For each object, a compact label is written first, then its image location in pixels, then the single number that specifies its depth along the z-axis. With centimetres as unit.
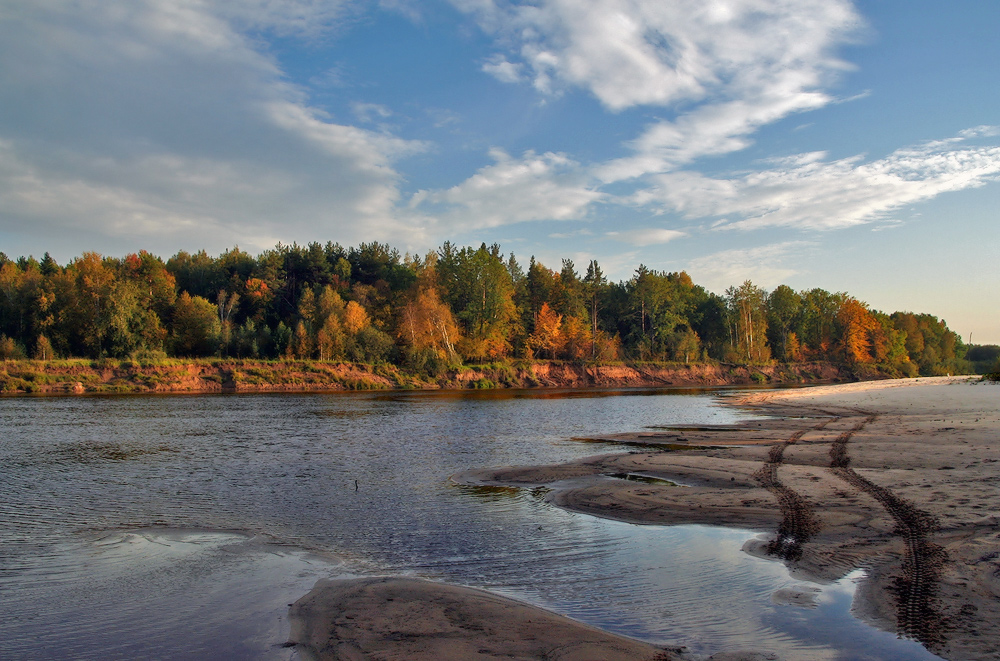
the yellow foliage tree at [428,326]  8331
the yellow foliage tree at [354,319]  8294
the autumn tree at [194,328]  8300
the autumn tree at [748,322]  11287
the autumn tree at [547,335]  9827
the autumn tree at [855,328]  11581
